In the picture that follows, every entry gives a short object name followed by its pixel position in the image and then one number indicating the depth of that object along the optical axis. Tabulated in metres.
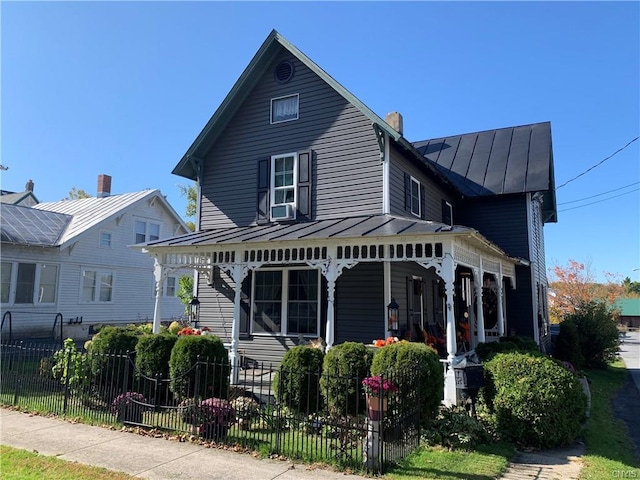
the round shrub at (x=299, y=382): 7.66
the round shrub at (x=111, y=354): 8.43
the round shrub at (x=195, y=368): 7.93
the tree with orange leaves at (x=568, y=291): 40.16
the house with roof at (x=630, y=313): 60.11
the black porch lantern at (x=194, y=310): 12.50
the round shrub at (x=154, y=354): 8.49
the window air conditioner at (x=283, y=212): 12.63
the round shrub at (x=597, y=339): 18.16
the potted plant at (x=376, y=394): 5.82
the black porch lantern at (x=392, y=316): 9.94
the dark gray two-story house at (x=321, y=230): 10.27
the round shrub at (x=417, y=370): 6.78
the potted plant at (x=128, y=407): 7.61
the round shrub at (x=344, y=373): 7.23
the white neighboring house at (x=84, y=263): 19.73
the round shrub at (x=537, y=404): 6.94
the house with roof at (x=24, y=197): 34.47
